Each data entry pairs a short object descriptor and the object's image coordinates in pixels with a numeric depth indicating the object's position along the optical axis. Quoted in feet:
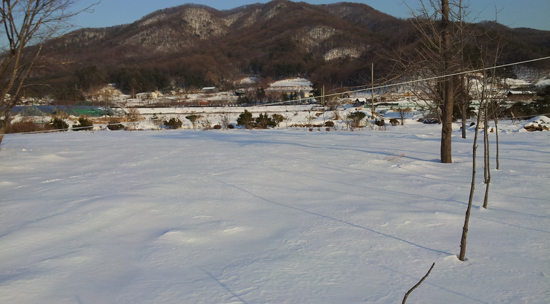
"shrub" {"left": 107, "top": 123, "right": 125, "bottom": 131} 76.79
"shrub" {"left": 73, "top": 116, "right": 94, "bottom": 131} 76.47
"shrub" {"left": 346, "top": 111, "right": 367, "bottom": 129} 60.23
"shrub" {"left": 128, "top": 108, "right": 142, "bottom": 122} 98.07
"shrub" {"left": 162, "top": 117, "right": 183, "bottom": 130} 76.65
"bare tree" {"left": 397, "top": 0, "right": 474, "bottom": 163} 23.63
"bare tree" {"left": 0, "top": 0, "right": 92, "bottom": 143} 24.20
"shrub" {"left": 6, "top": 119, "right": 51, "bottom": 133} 66.29
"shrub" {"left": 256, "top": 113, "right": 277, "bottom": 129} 68.90
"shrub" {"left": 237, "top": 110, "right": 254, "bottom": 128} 69.00
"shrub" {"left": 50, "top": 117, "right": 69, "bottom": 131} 74.49
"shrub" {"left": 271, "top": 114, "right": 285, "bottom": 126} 80.69
